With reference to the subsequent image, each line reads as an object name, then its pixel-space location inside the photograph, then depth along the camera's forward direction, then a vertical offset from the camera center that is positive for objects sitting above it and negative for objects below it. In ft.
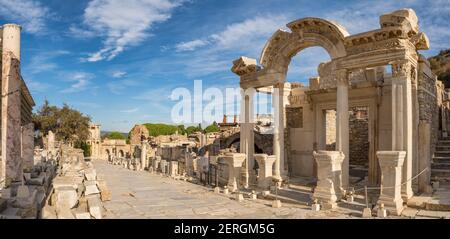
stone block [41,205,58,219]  27.73 -6.28
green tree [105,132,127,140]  285.02 +0.57
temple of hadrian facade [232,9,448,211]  32.55 +4.53
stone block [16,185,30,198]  27.47 -4.33
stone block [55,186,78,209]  27.32 -4.81
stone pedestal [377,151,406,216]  29.43 -3.68
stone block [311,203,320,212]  31.91 -6.35
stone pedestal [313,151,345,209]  32.81 -3.98
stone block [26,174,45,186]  36.26 -4.66
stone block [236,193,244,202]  37.61 -6.52
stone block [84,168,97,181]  45.62 -5.13
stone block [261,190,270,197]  38.75 -6.25
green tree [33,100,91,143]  162.66 +5.86
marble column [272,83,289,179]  44.88 +0.10
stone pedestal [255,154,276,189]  43.16 -4.02
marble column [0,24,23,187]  34.55 +2.72
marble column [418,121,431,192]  35.45 -1.71
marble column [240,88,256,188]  47.65 +0.77
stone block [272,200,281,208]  33.68 -6.40
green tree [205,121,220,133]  268.23 +5.90
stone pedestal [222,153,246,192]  44.60 -3.84
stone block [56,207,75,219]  25.80 -5.68
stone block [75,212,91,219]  25.64 -5.76
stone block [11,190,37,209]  25.43 -4.85
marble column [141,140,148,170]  102.06 -5.62
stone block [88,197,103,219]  27.04 -5.73
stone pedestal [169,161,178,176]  73.96 -6.69
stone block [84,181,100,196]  34.62 -5.25
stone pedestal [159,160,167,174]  79.28 -6.73
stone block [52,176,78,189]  42.49 -5.60
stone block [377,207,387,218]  27.94 -6.02
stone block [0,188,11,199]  27.52 -4.47
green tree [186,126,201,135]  298.25 +5.74
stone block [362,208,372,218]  28.00 -6.02
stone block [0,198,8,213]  24.70 -4.80
